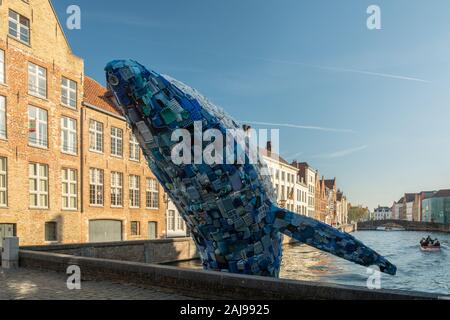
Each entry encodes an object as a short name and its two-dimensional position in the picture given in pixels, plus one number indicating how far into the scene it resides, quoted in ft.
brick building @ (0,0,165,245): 70.74
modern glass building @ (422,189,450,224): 358.29
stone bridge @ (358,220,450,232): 315.99
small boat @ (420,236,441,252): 141.69
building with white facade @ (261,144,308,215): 184.18
